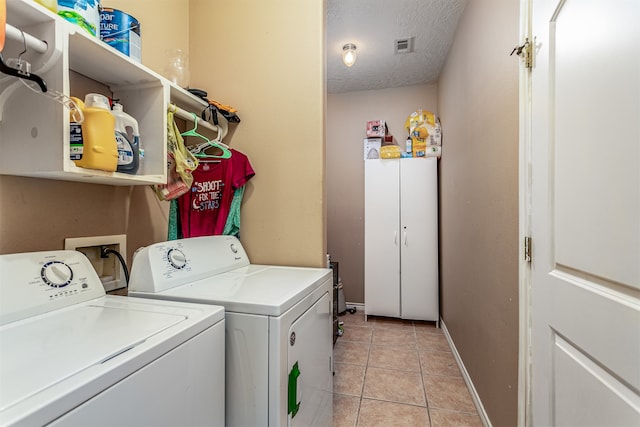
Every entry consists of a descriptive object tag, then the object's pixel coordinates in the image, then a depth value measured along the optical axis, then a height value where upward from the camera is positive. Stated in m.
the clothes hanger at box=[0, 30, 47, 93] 0.74 +0.37
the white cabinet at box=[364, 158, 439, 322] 3.25 -0.29
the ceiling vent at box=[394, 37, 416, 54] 2.64 +1.55
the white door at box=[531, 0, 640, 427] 0.68 +0.00
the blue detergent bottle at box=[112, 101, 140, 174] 1.03 +0.26
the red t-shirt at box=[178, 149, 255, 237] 1.58 +0.10
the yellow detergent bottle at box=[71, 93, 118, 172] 0.87 +0.23
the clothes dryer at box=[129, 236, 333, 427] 0.93 -0.37
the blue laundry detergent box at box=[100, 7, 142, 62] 1.07 +0.67
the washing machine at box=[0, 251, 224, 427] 0.51 -0.29
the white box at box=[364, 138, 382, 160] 3.47 +0.77
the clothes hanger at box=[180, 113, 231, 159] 1.52 +0.34
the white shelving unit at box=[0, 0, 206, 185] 0.80 +0.34
